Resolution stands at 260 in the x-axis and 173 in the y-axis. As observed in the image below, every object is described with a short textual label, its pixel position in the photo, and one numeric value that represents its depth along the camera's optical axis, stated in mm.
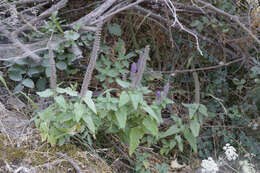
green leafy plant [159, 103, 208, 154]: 2518
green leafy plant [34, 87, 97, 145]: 1934
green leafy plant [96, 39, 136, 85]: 2812
